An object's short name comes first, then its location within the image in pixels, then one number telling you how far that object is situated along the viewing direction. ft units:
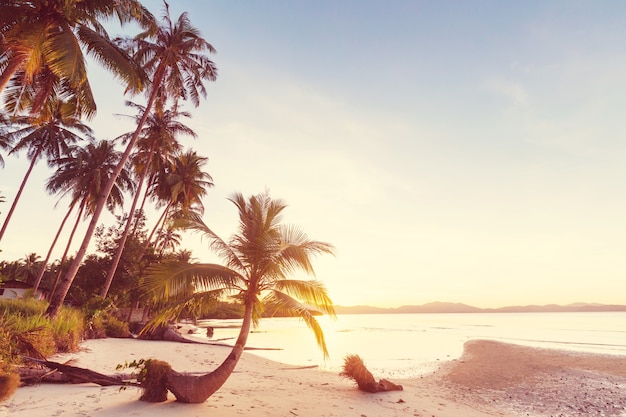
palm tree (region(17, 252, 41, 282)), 195.42
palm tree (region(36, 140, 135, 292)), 102.99
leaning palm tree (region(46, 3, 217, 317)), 64.54
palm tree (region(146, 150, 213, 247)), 113.91
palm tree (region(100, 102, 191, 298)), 87.15
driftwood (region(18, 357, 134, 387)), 27.61
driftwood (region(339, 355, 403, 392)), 37.91
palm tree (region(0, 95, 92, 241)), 92.32
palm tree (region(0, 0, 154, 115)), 36.29
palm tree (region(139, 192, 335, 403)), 29.91
